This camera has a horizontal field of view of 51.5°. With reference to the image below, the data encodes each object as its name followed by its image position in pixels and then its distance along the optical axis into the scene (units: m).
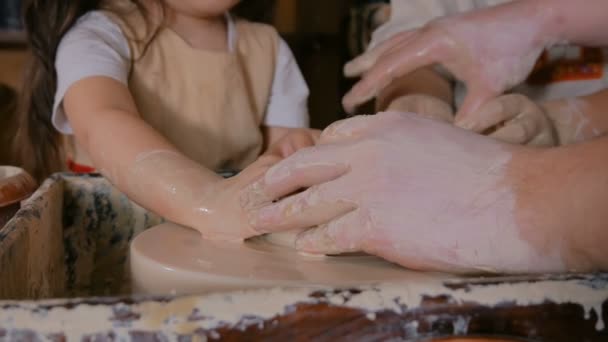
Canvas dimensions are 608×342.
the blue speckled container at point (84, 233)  0.74
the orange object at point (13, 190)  0.77
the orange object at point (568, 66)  1.13
